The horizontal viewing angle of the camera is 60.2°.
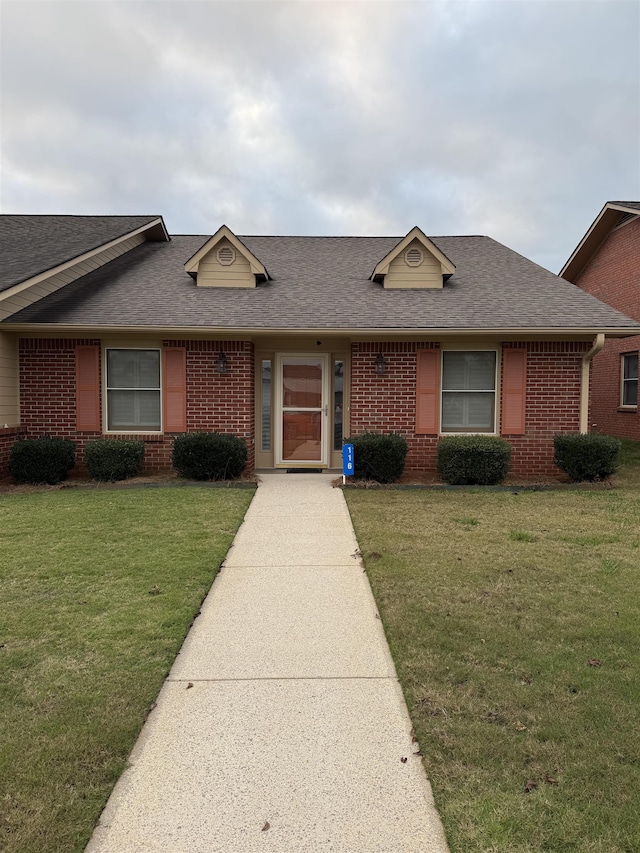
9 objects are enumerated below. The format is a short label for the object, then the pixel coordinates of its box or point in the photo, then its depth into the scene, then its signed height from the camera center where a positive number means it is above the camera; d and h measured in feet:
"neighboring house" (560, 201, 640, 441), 51.55 +10.98
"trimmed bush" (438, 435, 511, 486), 30.94 -3.19
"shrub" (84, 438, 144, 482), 31.32 -3.36
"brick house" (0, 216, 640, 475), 33.06 +2.77
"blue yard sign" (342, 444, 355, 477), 30.35 -3.21
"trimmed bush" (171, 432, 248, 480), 31.27 -3.10
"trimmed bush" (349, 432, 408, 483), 31.37 -3.02
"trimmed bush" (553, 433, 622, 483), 31.30 -2.86
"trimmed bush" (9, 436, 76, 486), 31.42 -3.48
